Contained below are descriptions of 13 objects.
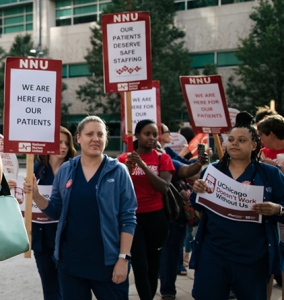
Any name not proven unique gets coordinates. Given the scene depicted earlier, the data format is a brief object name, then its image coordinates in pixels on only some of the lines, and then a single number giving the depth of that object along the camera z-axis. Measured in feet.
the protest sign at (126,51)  17.95
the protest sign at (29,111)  15.29
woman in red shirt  15.79
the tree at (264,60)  92.02
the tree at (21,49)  115.75
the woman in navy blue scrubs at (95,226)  11.37
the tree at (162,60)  99.91
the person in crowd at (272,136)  16.39
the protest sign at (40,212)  15.37
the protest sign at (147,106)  23.68
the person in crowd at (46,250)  15.08
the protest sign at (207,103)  18.76
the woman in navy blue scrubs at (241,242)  12.25
